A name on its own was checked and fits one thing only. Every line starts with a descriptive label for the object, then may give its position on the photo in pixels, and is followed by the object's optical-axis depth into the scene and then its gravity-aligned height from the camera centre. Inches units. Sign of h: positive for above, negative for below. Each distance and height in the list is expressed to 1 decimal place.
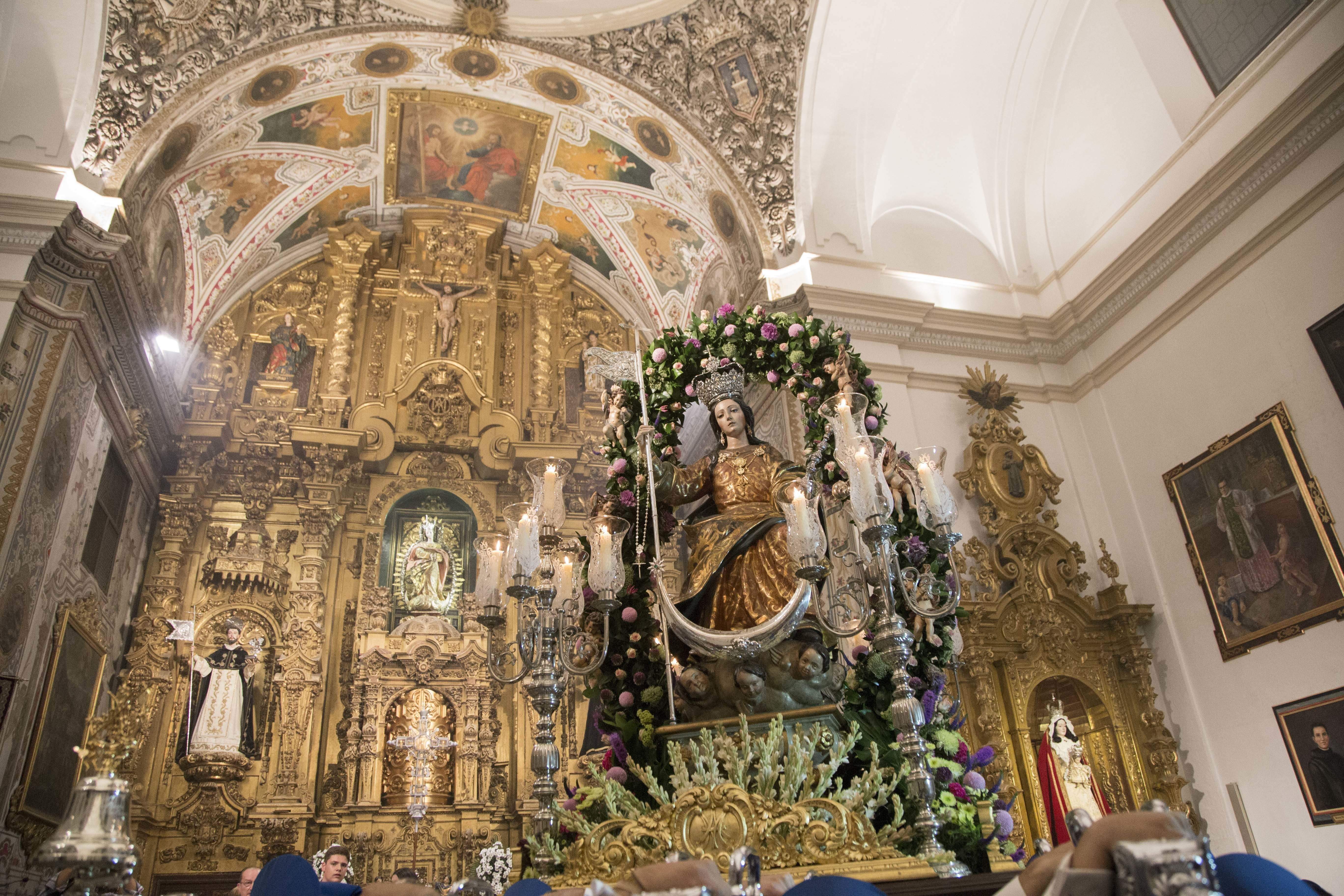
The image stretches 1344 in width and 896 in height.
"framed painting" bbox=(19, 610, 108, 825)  284.5 +51.8
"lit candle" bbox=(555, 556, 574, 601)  212.8 +59.0
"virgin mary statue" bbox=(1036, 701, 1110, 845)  266.1 +11.3
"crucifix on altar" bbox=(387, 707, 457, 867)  393.1 +46.2
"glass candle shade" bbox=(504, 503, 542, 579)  191.6 +61.8
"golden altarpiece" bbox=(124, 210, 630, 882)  382.6 +156.7
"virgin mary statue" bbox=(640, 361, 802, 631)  204.1 +71.9
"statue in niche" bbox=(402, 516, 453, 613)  443.5 +131.6
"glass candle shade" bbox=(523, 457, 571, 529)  203.5 +75.6
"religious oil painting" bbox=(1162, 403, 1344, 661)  252.8 +74.9
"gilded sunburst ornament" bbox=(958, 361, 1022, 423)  342.3 +150.0
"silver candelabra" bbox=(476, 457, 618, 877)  185.0 +54.2
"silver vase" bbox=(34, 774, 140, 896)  86.2 +4.0
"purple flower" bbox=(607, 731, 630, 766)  213.2 +21.9
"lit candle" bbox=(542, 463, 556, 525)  203.3 +75.0
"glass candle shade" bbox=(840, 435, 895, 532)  173.9 +63.4
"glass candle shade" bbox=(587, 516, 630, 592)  209.0 +63.3
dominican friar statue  381.7 +69.4
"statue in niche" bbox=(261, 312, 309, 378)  476.7 +257.8
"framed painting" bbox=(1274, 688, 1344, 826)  240.5 +13.8
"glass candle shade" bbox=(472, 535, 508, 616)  195.2 +57.9
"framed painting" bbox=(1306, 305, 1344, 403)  248.2 +118.0
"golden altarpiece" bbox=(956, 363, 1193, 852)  286.4 +52.1
